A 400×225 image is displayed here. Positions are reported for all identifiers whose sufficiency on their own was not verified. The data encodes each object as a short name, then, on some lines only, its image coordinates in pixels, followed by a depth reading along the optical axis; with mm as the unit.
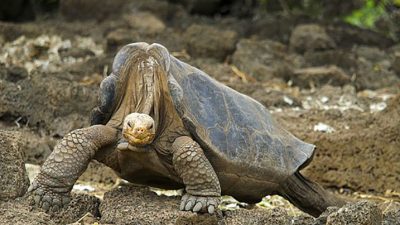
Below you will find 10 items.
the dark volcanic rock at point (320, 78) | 16625
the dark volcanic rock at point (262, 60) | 17048
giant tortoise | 7754
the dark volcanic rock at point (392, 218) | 7523
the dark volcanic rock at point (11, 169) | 7598
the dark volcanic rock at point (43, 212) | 7129
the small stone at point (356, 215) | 7086
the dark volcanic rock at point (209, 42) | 18047
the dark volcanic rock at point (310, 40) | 19125
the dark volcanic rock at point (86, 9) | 20375
